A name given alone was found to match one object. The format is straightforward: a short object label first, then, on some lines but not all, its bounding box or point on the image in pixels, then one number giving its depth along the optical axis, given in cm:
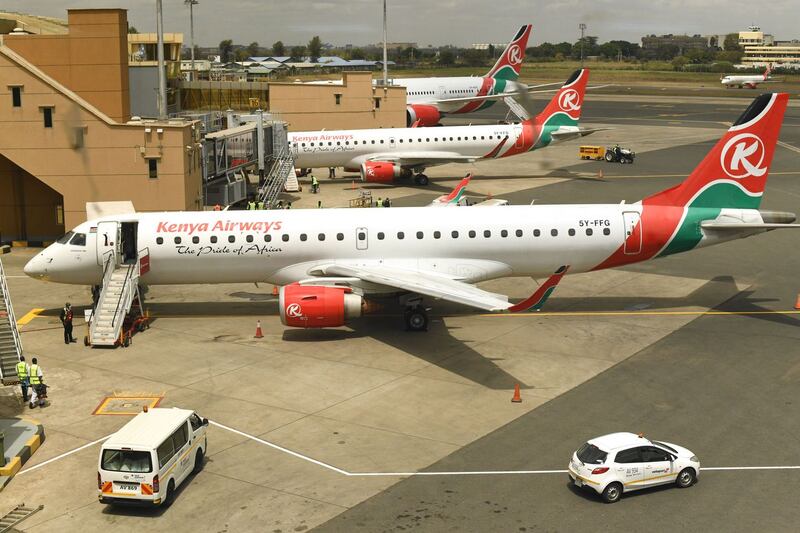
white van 2122
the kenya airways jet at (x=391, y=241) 3744
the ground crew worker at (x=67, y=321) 3494
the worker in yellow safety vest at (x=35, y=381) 2848
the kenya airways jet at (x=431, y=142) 7262
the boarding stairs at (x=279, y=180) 6022
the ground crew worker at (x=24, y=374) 2856
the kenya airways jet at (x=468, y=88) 11081
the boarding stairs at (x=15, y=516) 2070
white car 2186
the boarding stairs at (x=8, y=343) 2950
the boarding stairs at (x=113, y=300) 3459
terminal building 4672
